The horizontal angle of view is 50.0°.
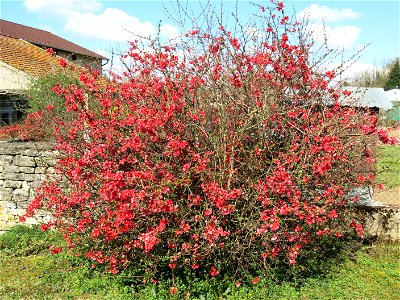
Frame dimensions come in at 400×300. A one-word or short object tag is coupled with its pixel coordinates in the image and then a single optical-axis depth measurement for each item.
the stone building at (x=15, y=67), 15.32
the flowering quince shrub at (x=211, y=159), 4.08
